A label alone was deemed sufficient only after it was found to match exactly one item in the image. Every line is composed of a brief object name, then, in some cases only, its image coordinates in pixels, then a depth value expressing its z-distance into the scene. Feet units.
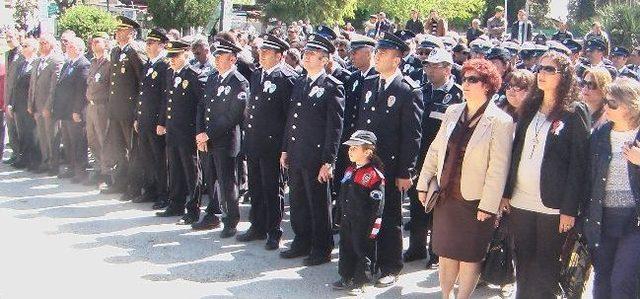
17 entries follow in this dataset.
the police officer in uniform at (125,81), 31.86
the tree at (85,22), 59.31
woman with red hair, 16.98
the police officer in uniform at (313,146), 22.52
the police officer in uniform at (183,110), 28.17
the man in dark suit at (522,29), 66.44
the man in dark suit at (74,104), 35.29
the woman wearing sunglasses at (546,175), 16.17
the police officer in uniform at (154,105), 30.22
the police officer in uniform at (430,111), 22.66
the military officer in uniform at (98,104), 33.12
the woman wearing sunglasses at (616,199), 15.14
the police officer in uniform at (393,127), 20.86
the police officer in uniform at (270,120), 24.73
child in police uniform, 20.25
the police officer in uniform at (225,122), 26.02
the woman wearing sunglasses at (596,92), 18.22
